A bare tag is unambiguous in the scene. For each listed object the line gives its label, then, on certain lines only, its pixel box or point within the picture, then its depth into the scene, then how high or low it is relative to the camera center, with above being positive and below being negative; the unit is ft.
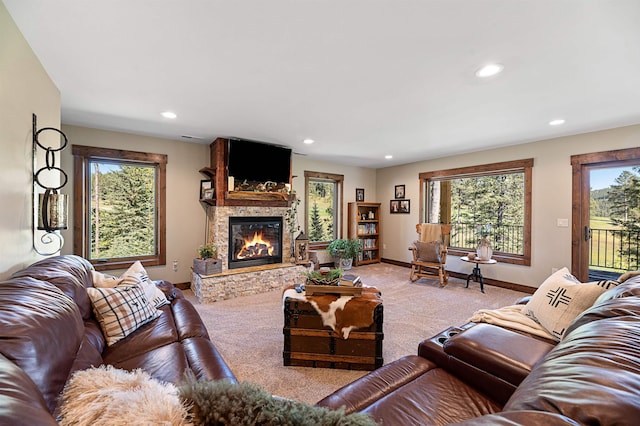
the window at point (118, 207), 11.62 +0.30
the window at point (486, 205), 14.32 +0.52
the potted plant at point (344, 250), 18.30 -2.55
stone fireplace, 12.39 -2.45
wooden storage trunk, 7.02 -3.46
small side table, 13.79 -3.20
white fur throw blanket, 1.73 -1.40
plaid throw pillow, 5.55 -2.13
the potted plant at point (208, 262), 12.37 -2.30
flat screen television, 13.34 +2.74
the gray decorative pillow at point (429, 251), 15.10 -2.15
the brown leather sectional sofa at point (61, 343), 2.18 -1.63
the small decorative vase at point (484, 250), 13.96 -1.94
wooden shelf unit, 20.24 -1.13
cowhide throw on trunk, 6.93 -2.57
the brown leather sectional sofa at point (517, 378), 1.78 -2.09
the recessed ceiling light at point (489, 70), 6.50 +3.61
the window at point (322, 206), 18.83 +0.56
